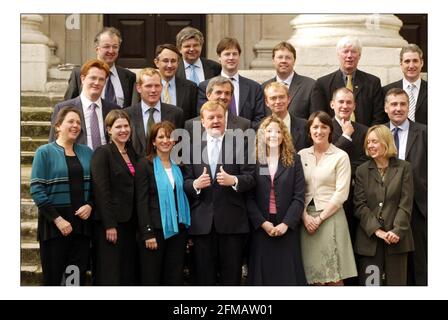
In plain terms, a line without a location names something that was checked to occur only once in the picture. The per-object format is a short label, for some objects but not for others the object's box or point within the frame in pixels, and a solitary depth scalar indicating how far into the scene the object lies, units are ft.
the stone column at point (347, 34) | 39.27
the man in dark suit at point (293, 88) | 33.24
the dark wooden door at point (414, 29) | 46.70
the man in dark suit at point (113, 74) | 33.30
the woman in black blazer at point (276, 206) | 31.17
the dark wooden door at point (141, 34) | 47.65
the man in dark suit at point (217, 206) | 31.12
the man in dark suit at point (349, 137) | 32.07
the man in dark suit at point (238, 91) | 32.91
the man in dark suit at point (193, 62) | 34.42
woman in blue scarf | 30.83
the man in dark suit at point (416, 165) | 32.27
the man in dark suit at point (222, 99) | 31.40
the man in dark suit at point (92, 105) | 31.48
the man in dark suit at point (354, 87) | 33.14
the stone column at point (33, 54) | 40.70
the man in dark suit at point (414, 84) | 33.50
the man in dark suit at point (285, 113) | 31.81
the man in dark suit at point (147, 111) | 31.60
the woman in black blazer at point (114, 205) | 30.73
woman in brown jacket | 31.53
